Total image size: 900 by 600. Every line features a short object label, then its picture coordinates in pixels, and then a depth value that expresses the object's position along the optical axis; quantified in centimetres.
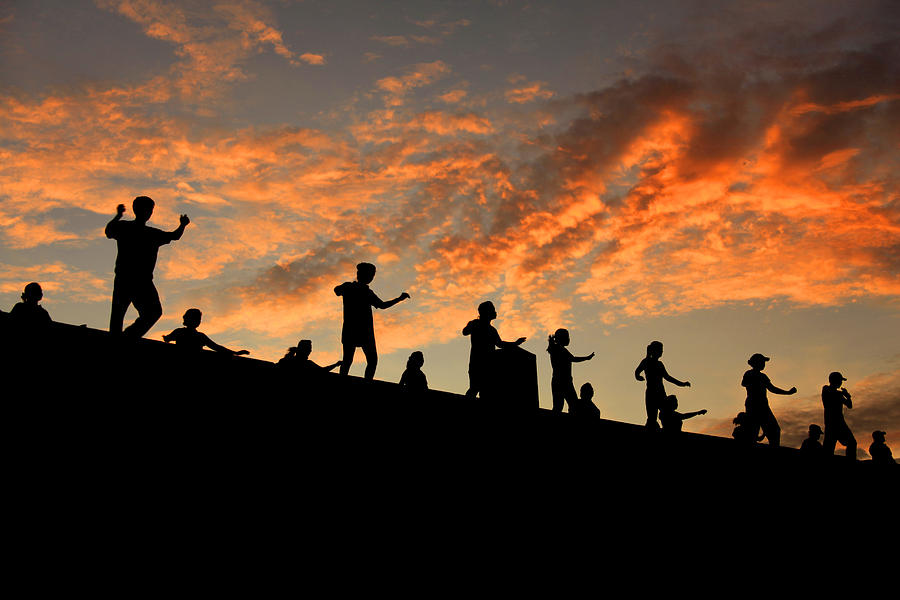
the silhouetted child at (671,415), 1182
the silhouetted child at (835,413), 1181
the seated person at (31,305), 731
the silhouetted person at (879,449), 1241
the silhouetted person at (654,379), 1162
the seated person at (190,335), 788
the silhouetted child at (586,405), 1127
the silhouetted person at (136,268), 730
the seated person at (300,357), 727
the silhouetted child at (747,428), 1136
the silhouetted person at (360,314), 899
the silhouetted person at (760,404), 1139
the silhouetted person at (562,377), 1117
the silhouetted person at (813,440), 1243
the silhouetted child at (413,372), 1081
